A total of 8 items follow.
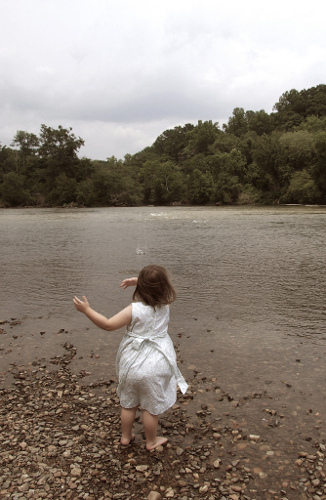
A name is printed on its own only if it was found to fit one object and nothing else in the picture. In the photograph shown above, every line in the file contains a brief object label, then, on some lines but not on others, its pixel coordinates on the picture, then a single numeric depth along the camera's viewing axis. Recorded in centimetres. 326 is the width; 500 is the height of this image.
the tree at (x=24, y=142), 13475
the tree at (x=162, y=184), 10025
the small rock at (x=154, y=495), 315
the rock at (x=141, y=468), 348
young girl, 368
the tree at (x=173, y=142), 15200
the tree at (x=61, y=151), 10344
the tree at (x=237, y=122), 14710
